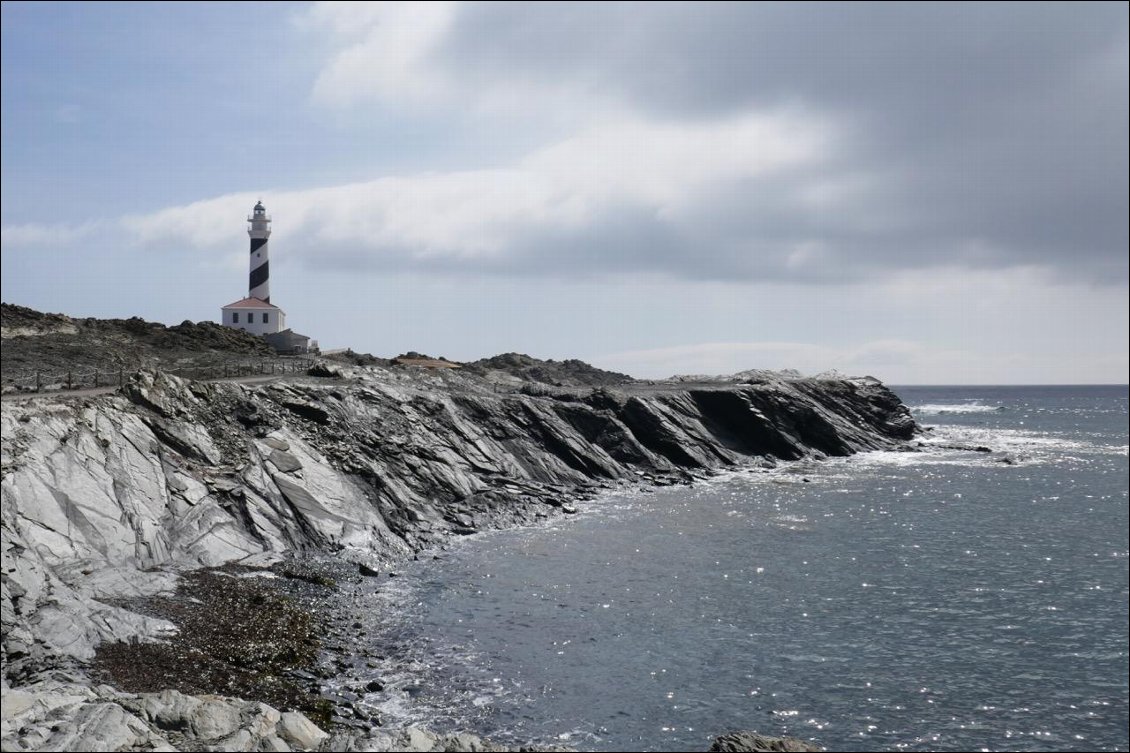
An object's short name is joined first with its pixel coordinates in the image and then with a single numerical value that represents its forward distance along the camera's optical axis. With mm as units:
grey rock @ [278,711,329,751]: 15055
